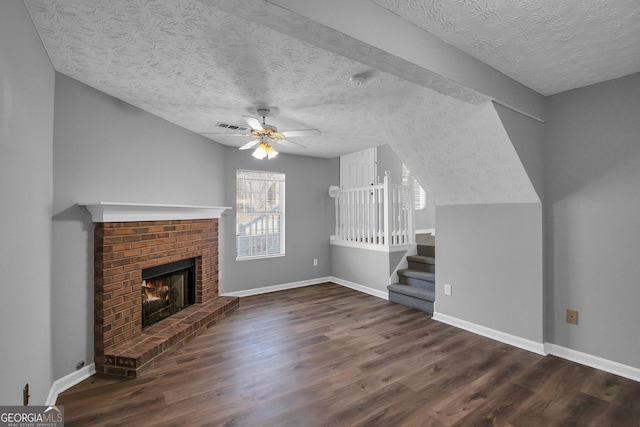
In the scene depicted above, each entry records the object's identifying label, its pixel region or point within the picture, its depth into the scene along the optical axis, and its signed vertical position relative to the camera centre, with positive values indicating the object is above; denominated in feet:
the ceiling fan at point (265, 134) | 9.89 +2.84
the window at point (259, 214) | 15.93 +0.18
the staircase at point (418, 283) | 13.23 -3.17
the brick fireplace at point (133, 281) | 8.26 -1.83
